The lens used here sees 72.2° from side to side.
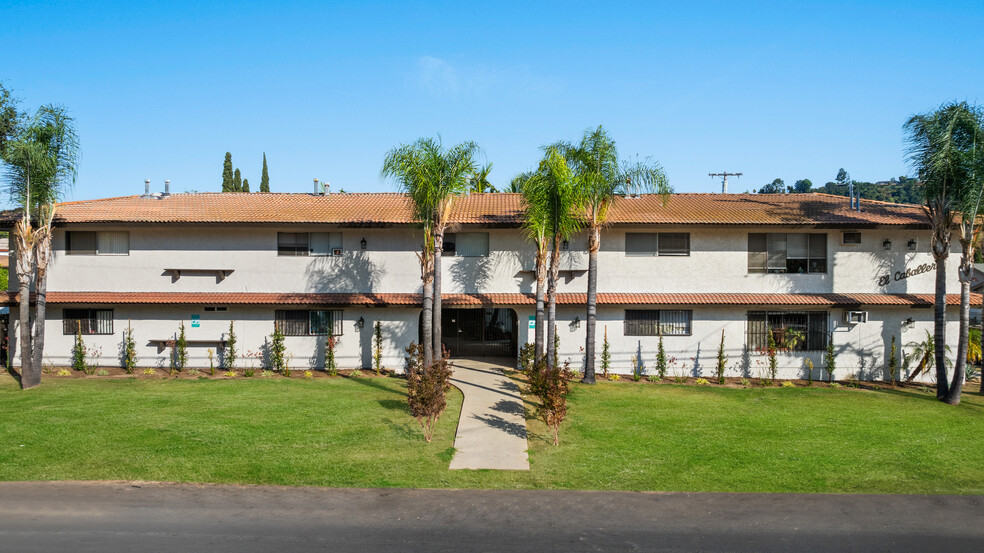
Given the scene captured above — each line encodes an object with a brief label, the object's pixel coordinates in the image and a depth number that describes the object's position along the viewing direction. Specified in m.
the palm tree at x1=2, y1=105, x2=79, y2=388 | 18.20
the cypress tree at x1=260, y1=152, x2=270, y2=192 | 56.91
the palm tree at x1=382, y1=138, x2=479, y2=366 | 17.80
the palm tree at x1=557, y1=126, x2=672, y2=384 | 18.73
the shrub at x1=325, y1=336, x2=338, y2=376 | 21.28
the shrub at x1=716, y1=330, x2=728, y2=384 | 20.91
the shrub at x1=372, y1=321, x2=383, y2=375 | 21.24
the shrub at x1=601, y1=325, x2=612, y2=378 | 21.34
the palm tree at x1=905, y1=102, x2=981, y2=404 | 17.38
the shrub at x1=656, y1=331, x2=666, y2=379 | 21.30
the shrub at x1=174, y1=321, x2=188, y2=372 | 21.36
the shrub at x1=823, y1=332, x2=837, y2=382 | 21.30
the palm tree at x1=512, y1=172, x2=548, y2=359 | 18.54
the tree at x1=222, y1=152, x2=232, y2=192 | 55.56
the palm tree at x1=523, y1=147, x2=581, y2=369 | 18.23
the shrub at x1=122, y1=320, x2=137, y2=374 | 21.22
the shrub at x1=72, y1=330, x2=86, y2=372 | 21.19
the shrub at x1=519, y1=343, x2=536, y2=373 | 20.67
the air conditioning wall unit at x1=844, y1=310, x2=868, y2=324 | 21.41
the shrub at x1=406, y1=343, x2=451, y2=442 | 14.02
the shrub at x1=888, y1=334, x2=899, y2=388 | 21.06
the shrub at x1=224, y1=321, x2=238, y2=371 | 21.50
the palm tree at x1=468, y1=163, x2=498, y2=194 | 39.63
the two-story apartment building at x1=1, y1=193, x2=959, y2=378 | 21.70
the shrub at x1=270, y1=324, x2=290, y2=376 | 21.45
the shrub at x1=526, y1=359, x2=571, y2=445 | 13.71
